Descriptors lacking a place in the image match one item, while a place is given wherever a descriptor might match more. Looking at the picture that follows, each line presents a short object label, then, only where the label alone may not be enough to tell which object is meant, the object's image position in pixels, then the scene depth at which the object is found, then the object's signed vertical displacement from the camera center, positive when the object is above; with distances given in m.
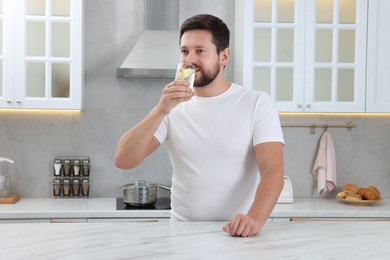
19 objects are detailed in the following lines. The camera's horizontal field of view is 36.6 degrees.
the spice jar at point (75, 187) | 4.07 -0.49
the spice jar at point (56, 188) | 4.05 -0.49
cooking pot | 3.64 -0.48
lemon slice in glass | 1.93 +0.15
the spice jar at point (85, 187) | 4.08 -0.49
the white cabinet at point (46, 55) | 3.74 +0.39
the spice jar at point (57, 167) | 4.04 -0.35
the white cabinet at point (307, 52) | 3.86 +0.45
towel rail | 4.26 -0.04
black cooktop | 3.63 -0.56
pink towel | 4.13 -0.32
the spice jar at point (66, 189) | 4.05 -0.50
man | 2.25 -0.09
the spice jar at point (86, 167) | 4.08 -0.35
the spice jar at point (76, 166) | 4.06 -0.34
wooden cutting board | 3.75 -0.54
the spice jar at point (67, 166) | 4.05 -0.34
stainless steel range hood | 3.74 +0.46
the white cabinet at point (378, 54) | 3.90 +0.45
